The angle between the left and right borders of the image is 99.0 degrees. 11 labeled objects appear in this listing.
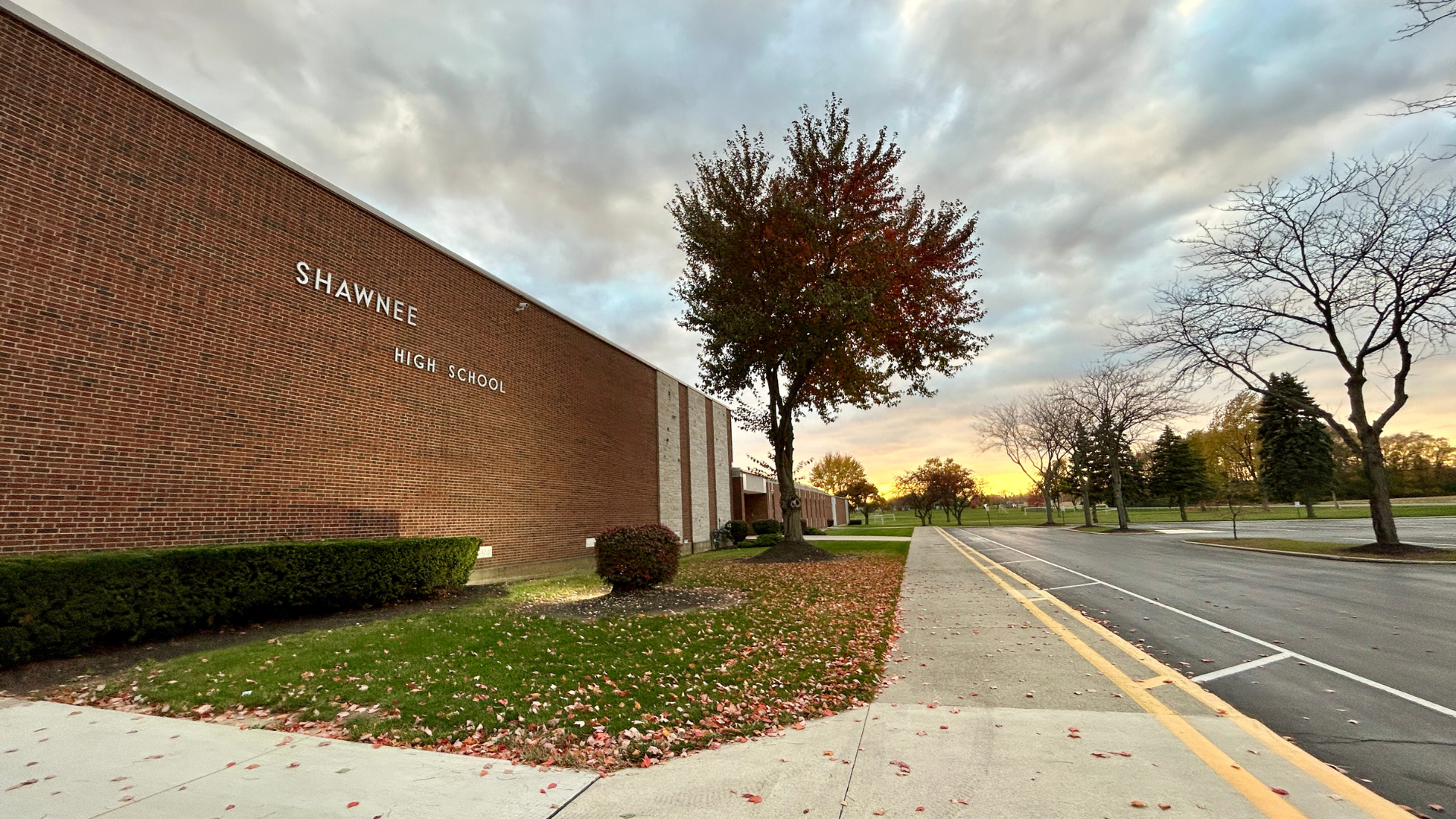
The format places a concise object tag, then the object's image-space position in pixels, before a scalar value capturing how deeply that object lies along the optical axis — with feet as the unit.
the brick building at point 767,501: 136.77
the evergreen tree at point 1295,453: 147.74
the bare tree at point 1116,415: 128.47
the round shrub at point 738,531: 105.93
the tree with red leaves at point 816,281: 60.54
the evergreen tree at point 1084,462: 147.84
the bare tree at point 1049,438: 153.89
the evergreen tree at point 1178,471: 191.11
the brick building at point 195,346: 24.72
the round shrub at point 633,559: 34.12
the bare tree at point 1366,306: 55.57
